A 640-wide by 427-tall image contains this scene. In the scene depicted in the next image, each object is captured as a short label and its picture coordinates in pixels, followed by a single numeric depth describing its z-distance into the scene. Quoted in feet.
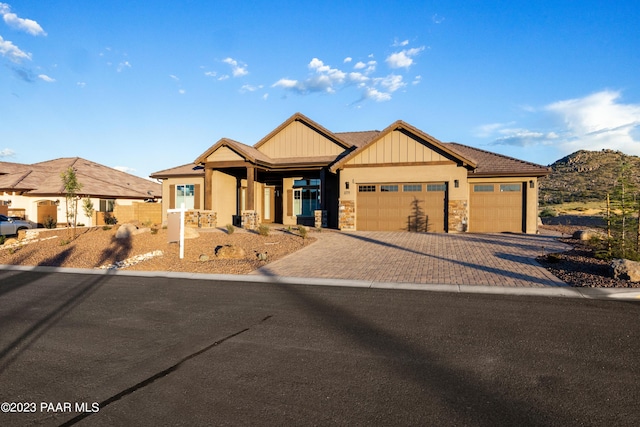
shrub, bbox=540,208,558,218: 123.34
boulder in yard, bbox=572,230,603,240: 52.71
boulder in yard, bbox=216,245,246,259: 46.03
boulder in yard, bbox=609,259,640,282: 30.19
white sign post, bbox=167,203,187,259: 44.53
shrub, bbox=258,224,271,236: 60.08
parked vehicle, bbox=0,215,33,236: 74.02
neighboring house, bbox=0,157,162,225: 99.35
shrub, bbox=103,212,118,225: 102.94
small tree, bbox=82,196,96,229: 82.06
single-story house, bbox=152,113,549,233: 68.39
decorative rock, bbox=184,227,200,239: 58.70
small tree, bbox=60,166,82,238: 60.49
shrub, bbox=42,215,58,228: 94.22
